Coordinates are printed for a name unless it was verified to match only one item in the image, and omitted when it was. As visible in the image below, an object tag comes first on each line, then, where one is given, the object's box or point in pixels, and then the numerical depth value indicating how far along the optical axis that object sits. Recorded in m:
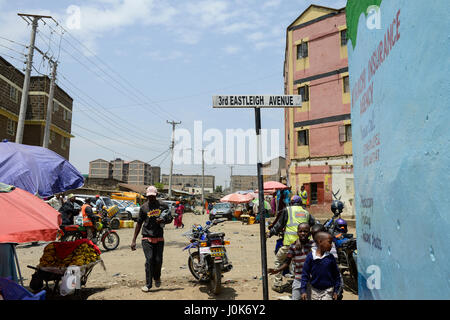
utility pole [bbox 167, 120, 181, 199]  42.25
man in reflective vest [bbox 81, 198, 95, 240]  11.05
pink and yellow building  23.14
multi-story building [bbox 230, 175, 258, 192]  148.25
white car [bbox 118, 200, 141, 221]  24.28
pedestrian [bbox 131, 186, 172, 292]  6.42
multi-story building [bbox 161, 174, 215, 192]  166.00
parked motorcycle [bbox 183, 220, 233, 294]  6.04
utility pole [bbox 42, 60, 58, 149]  18.69
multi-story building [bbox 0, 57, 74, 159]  29.56
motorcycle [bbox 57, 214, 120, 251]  10.30
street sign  4.35
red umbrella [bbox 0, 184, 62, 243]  3.37
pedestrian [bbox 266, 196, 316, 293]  6.19
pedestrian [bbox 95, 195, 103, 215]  16.04
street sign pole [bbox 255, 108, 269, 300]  4.07
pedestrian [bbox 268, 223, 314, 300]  5.16
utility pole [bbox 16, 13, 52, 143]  15.45
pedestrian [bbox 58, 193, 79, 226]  10.31
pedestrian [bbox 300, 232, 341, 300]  3.77
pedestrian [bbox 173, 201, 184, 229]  20.86
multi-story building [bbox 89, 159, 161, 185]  134.38
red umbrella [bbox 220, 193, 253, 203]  21.75
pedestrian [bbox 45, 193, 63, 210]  16.91
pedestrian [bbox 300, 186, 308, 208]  18.20
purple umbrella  5.64
